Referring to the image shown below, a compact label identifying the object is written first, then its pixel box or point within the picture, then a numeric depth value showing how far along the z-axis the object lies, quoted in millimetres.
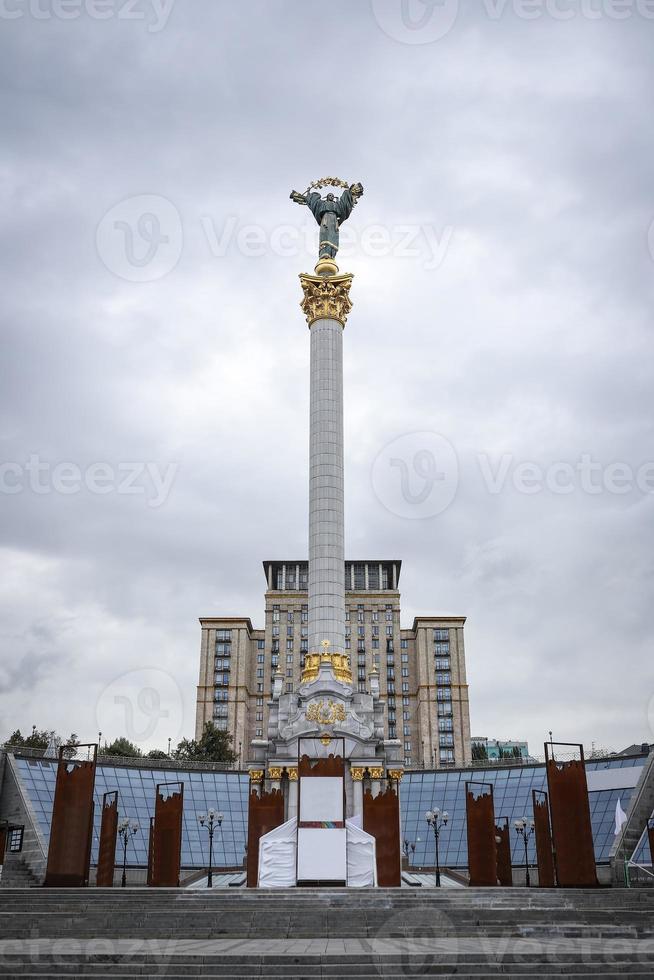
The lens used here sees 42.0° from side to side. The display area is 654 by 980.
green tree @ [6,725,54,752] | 72875
